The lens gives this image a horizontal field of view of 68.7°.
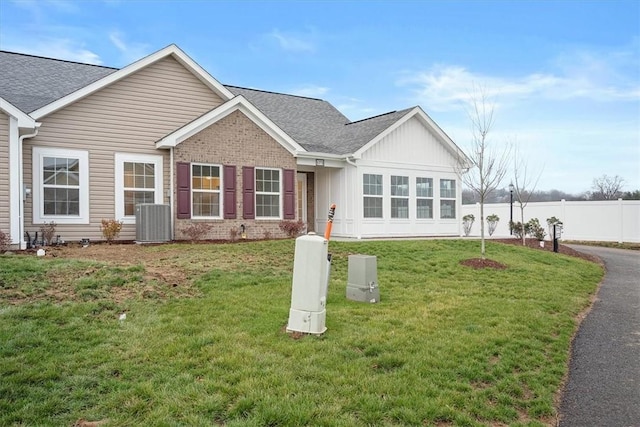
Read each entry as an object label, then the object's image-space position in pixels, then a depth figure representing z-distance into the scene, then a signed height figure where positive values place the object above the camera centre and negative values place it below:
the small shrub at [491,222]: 23.69 -0.52
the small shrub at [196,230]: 13.41 -0.45
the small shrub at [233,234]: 14.20 -0.61
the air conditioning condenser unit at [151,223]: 12.79 -0.23
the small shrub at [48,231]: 11.99 -0.40
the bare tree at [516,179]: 20.03 +1.43
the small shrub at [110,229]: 12.74 -0.38
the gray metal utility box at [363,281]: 6.98 -1.02
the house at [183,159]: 12.47 +1.71
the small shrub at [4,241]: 10.57 -0.57
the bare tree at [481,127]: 12.87 +2.41
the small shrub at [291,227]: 14.99 -0.43
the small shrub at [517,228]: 22.80 -0.83
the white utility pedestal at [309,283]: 5.15 -0.78
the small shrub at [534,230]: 21.89 -0.88
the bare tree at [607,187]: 47.60 +2.49
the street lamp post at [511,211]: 23.56 +0.04
